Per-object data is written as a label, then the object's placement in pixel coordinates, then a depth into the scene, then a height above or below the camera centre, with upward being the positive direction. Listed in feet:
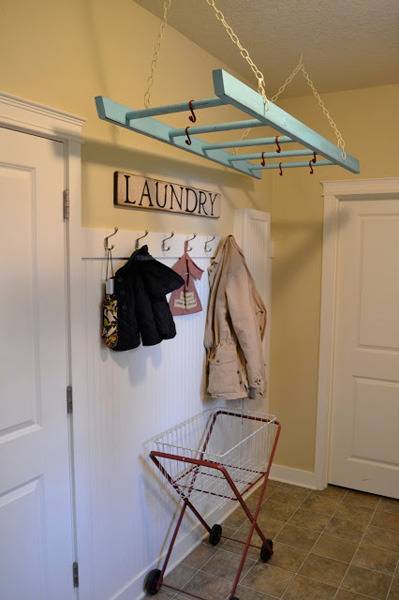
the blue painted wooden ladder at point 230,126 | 4.62 +1.65
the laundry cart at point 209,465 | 7.81 -3.53
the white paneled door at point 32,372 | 5.50 -1.23
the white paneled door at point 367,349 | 10.80 -1.79
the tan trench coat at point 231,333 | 9.19 -1.22
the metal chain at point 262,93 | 4.81 +1.74
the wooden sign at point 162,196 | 6.99 +1.11
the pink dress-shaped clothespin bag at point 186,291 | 8.30 -0.42
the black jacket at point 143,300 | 6.77 -0.46
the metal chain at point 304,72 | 9.46 +3.75
